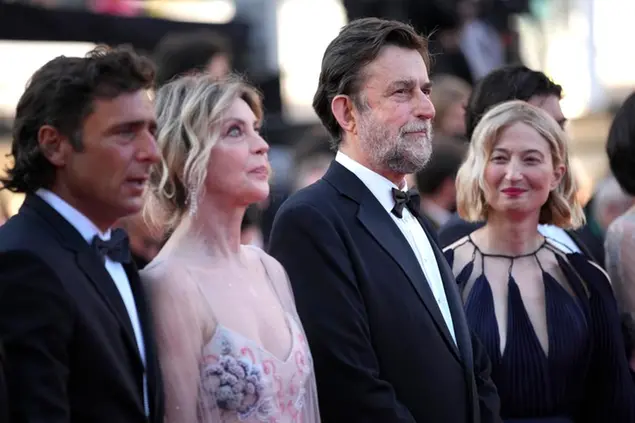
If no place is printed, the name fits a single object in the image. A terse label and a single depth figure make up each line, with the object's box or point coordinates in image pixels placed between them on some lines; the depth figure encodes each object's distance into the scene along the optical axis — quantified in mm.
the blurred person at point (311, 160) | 13727
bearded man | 7848
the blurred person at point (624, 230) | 10234
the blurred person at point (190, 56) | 13445
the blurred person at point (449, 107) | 14750
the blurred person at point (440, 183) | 13547
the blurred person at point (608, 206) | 13711
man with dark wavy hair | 6074
